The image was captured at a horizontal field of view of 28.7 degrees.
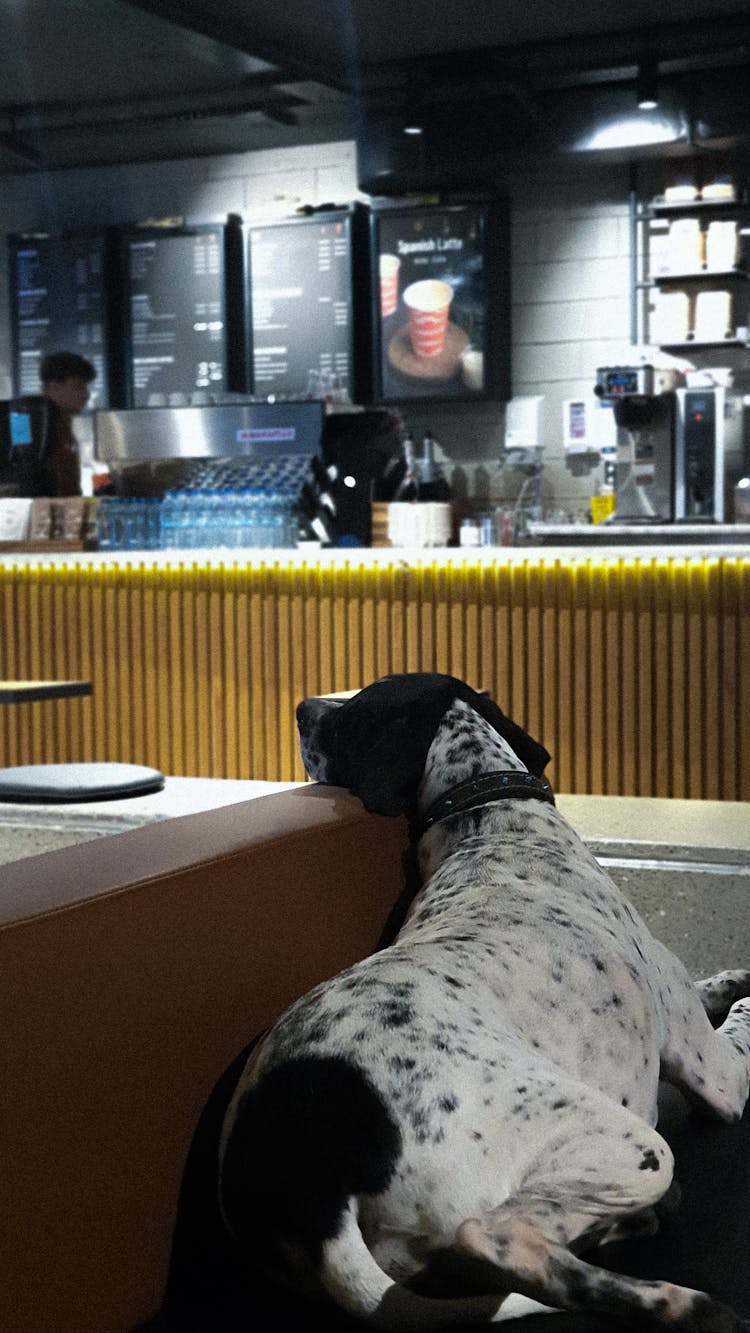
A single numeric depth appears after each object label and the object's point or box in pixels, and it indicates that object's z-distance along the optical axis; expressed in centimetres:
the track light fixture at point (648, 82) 773
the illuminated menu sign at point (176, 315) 923
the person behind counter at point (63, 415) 800
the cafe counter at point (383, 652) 573
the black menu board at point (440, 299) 862
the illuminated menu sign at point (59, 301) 959
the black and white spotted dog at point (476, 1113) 144
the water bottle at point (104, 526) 666
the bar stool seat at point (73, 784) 338
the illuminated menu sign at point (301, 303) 889
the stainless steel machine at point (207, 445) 671
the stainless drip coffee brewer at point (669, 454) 737
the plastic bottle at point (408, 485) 691
